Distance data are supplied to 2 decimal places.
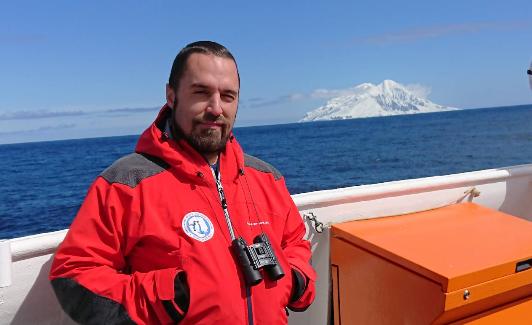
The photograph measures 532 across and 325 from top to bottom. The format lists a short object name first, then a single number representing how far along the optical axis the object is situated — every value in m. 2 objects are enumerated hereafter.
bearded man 1.52
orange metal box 1.92
